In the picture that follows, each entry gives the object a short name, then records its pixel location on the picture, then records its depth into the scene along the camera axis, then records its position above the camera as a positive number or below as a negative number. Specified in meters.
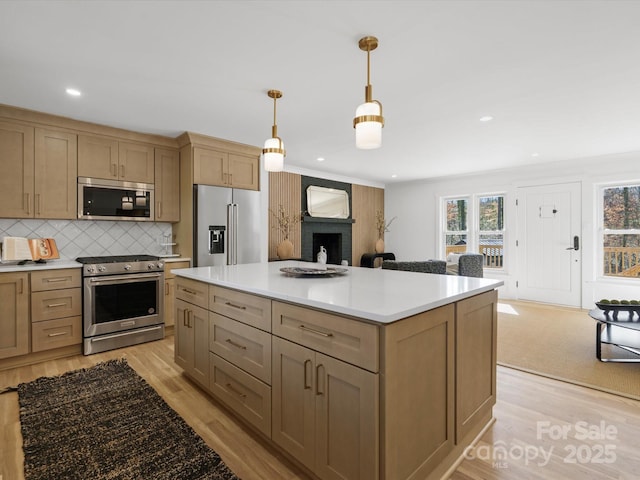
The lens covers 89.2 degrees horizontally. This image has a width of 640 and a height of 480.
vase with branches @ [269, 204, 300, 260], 5.29 +0.22
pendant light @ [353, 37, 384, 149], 1.86 +0.67
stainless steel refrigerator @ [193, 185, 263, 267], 3.87 +0.16
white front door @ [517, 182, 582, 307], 5.29 -0.08
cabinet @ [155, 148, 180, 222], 3.95 +0.65
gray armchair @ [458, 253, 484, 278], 4.96 -0.40
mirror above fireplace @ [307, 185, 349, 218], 6.10 +0.72
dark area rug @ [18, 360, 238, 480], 1.60 -1.14
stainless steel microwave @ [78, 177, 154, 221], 3.46 +0.43
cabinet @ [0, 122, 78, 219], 3.04 +0.64
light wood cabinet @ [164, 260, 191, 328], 3.70 -0.65
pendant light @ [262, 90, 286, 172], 2.51 +0.65
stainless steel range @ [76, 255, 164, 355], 3.18 -0.66
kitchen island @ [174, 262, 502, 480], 1.22 -0.58
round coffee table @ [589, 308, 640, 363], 2.85 -0.90
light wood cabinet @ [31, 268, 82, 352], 2.95 -0.67
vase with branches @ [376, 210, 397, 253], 7.49 +0.31
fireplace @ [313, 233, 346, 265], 6.62 -0.13
